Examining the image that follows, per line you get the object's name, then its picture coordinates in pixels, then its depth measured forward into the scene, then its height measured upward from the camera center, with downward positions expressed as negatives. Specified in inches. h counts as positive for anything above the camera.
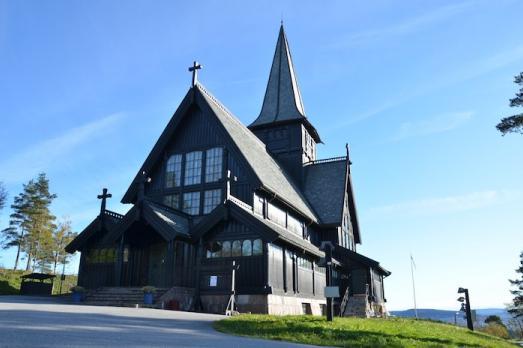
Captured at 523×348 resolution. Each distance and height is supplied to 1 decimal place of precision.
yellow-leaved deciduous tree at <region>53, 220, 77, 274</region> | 2150.6 +293.4
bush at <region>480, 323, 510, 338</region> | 1506.9 -67.3
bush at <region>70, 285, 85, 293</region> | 855.9 +31.3
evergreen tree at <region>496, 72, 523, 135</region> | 749.9 +295.8
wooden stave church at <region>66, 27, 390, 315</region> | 848.3 +151.5
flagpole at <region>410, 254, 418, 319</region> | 2204.7 +103.8
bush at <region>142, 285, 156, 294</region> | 779.4 +27.7
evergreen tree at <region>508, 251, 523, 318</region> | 2193.8 +75.1
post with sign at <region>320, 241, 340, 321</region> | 547.2 +24.4
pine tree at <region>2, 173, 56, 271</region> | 2049.7 +352.2
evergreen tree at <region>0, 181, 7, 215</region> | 1813.5 +396.7
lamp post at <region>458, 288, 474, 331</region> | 978.7 +8.2
